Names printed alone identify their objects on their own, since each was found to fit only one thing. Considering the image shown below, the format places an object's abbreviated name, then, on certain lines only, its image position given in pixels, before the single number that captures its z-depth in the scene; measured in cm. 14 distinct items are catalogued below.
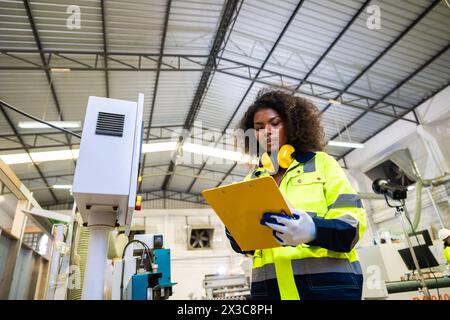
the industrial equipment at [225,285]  874
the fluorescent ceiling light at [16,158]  907
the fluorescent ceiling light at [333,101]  932
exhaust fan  1555
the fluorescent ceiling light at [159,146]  1117
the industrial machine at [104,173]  128
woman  93
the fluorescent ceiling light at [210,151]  1152
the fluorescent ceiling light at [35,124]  668
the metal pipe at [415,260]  308
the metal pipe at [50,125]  212
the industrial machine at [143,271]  230
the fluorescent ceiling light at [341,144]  926
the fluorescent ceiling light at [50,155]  983
